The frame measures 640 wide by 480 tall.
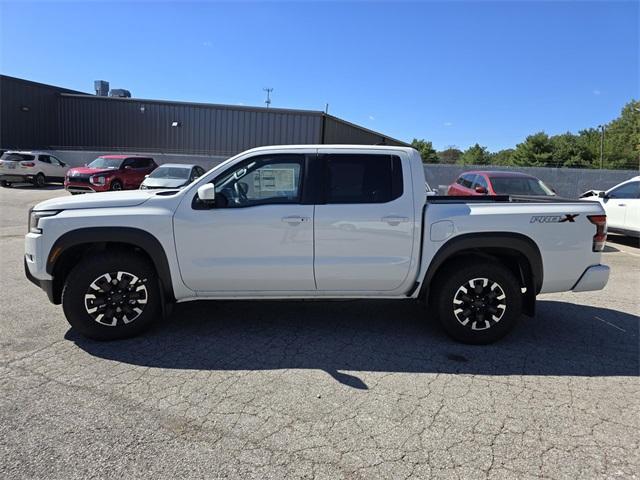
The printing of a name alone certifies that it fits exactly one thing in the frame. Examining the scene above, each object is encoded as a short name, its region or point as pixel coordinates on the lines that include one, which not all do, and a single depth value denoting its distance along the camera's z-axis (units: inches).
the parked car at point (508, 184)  431.2
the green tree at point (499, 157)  3787.9
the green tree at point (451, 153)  4938.5
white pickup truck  169.5
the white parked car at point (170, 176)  574.9
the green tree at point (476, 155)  4321.9
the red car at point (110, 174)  676.7
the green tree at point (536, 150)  2491.4
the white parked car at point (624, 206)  420.8
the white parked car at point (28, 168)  851.4
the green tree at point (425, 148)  3823.8
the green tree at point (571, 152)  2400.3
